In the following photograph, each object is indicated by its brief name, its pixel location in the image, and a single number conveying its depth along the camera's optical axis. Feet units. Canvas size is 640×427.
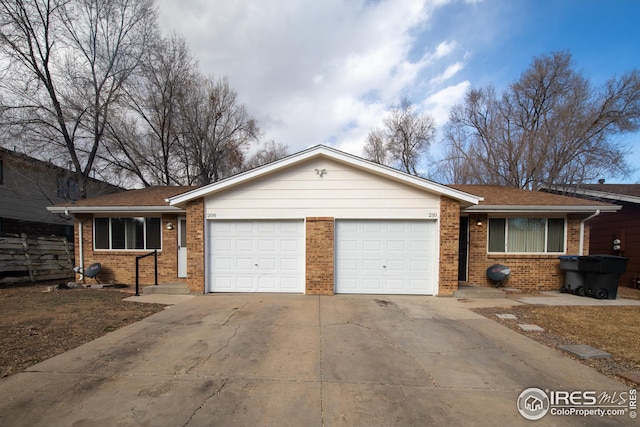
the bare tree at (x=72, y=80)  40.81
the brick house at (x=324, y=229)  26.76
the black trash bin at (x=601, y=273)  25.96
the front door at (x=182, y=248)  32.32
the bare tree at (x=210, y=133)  60.48
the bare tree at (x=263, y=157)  82.12
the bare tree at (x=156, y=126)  51.65
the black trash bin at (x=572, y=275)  28.32
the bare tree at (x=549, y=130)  49.01
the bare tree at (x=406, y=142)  83.05
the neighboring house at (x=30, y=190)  44.28
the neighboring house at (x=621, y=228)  36.45
